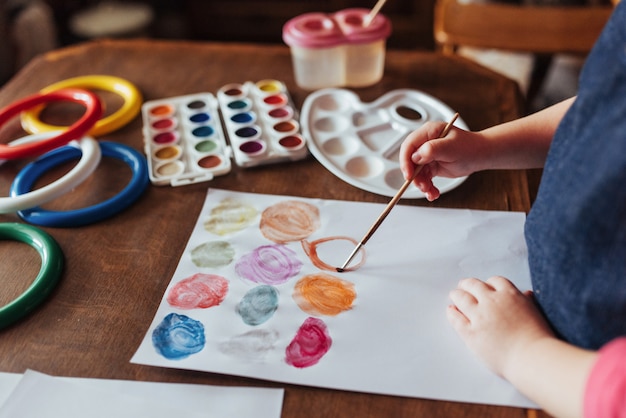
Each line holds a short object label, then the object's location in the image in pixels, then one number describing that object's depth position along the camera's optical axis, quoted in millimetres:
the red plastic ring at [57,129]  738
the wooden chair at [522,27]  1090
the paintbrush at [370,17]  868
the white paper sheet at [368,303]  509
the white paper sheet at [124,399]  490
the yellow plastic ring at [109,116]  825
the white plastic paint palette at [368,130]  734
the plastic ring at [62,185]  681
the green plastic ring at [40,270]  568
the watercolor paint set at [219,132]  755
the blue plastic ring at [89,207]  678
